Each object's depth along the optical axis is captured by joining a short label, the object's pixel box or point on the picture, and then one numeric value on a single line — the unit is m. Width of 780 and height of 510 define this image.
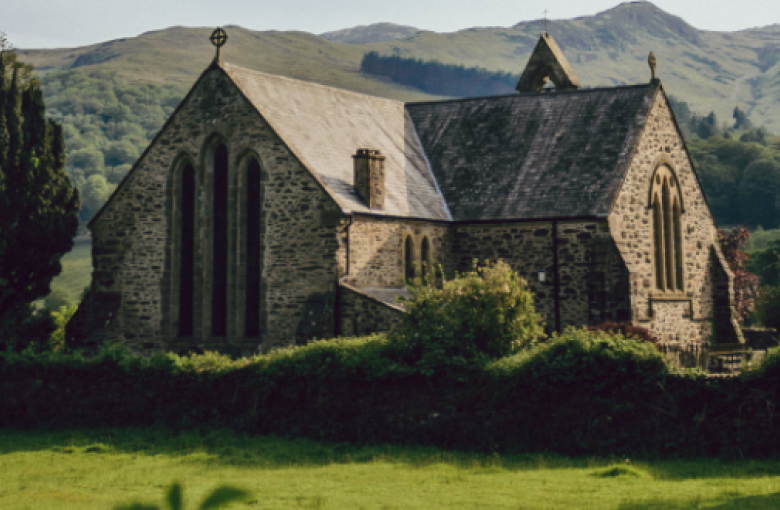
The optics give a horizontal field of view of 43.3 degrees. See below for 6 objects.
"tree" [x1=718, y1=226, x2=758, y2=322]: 43.44
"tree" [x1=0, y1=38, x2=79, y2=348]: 29.83
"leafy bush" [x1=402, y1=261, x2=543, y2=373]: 21.80
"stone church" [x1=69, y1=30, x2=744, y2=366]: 29.81
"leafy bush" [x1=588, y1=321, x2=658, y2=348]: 27.66
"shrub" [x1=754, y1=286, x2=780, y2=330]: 46.94
